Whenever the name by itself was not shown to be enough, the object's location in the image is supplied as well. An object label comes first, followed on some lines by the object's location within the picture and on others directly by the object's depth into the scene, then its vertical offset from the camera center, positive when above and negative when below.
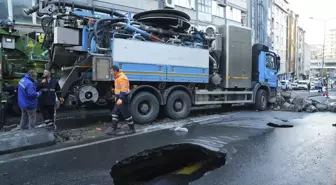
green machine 9.02 +0.82
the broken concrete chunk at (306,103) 12.22 -0.93
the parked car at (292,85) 37.08 -0.50
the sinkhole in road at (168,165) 4.11 -1.33
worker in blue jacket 6.40 -0.36
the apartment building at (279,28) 47.38 +9.12
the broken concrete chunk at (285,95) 14.25 -0.67
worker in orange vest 6.84 -0.41
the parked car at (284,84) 33.42 -0.33
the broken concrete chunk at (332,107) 12.20 -1.09
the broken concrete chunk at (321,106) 12.39 -1.08
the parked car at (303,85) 36.84 -0.49
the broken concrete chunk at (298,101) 12.54 -0.86
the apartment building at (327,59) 93.56 +7.54
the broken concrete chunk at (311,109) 12.00 -1.14
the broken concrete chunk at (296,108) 12.11 -1.12
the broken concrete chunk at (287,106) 12.68 -1.10
